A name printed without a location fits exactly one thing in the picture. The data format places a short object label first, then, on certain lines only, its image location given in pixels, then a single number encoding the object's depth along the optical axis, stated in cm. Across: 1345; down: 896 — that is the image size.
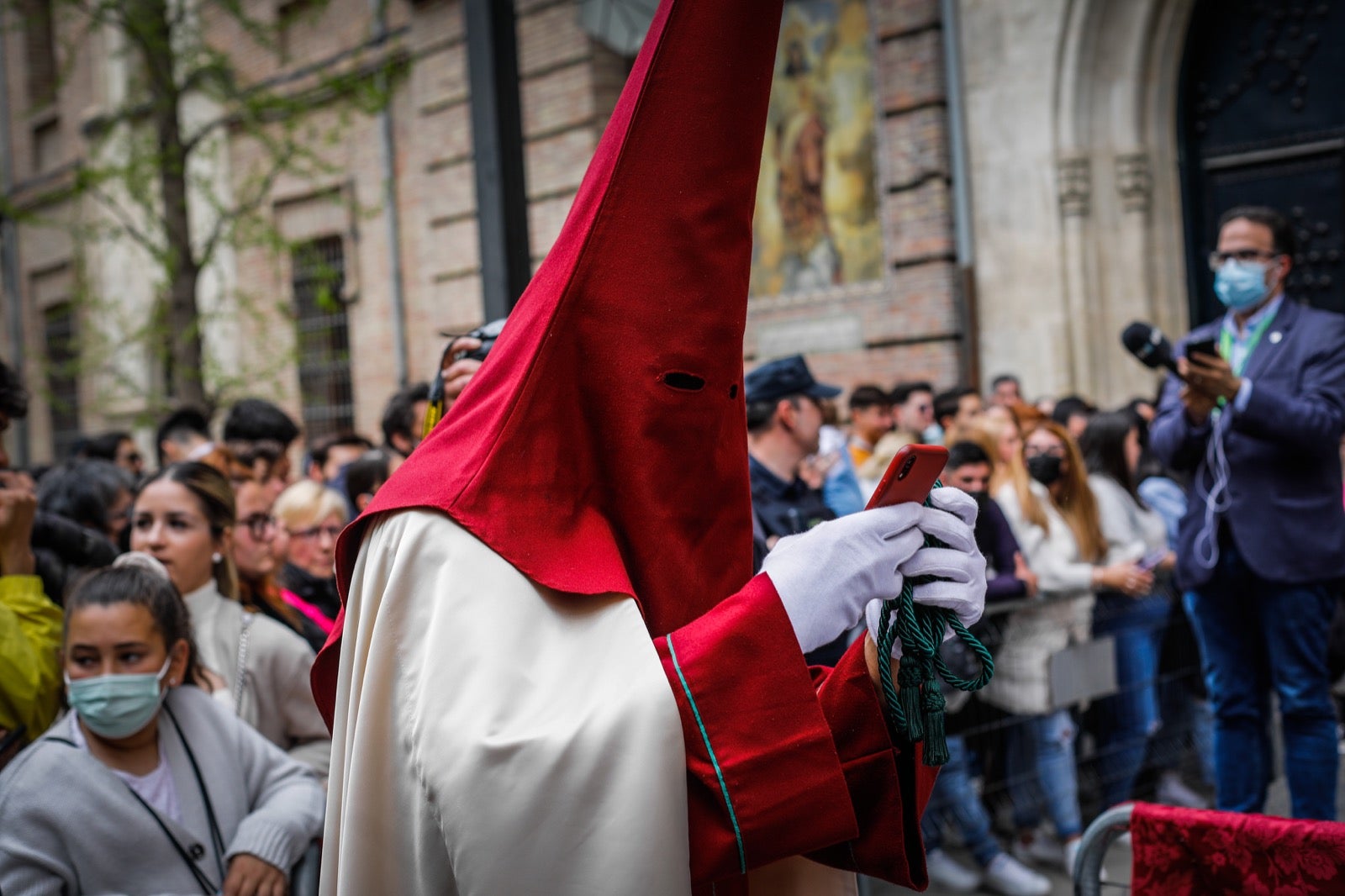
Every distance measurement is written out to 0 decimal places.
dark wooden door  948
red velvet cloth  212
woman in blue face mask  276
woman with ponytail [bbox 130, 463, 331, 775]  365
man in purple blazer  442
